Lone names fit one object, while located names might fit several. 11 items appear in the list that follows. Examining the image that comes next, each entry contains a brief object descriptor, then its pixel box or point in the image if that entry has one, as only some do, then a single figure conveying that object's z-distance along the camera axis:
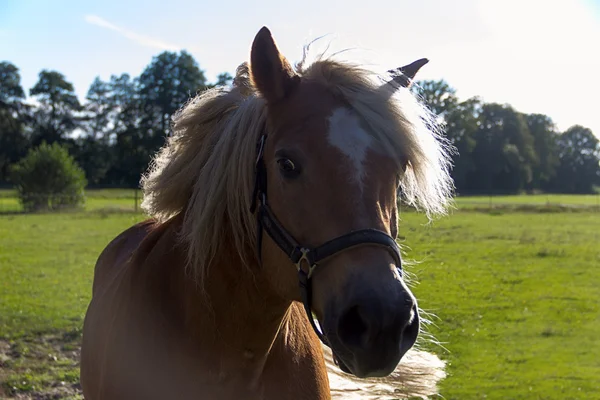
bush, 32.75
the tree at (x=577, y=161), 84.62
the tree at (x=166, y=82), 49.25
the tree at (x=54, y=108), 59.44
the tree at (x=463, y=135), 55.34
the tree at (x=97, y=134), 54.12
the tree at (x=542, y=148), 77.06
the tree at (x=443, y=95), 49.26
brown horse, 1.76
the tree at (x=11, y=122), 56.88
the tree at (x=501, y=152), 62.62
